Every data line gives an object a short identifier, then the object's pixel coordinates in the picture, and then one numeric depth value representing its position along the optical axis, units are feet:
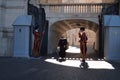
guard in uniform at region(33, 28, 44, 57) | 26.15
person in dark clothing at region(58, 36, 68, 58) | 26.90
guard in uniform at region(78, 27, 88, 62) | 22.36
